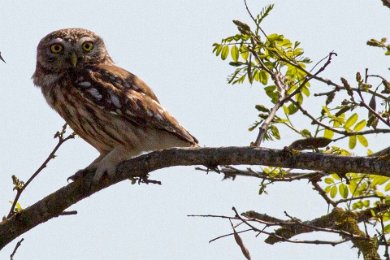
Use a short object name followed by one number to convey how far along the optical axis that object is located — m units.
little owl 13.21
